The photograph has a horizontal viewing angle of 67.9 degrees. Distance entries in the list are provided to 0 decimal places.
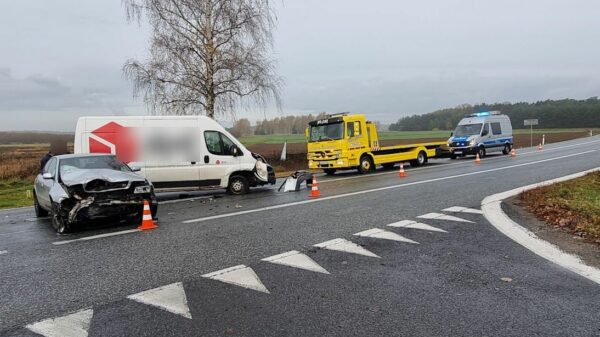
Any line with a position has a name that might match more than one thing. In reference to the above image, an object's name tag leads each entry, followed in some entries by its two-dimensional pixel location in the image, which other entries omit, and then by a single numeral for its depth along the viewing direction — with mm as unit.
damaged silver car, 8039
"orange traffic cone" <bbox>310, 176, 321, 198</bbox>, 12562
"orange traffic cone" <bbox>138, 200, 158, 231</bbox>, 8407
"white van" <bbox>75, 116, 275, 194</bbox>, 12875
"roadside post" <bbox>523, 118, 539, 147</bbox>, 48403
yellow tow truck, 19875
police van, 27984
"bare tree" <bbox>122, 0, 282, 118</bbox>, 22656
